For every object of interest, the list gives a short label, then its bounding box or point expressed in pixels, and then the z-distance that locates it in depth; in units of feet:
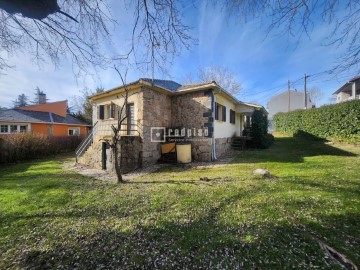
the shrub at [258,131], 40.73
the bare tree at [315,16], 8.79
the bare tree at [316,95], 143.55
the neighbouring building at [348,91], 71.65
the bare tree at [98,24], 8.16
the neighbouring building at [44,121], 54.29
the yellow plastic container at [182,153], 28.27
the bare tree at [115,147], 18.24
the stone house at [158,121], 26.16
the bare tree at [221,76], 78.98
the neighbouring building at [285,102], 114.01
